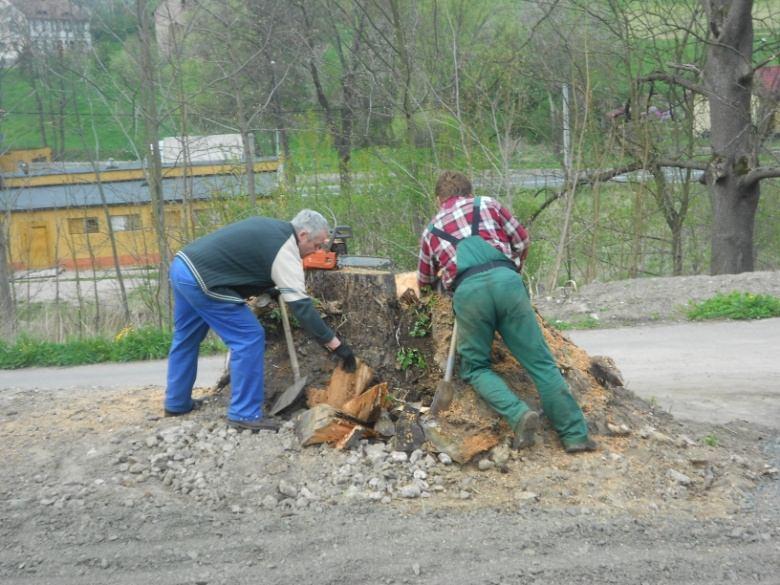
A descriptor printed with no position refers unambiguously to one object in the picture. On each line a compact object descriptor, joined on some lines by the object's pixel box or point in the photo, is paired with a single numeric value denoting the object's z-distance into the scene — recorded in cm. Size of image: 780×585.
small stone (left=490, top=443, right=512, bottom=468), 527
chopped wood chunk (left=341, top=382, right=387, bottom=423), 570
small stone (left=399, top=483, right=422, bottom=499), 505
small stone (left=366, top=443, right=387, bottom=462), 538
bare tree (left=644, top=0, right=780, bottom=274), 1546
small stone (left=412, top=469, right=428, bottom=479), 520
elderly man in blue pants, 575
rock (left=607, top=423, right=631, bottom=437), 564
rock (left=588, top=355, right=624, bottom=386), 620
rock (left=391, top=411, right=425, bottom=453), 546
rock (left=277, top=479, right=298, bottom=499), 507
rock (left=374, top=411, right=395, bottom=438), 566
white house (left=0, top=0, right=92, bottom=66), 1931
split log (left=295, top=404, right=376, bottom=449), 554
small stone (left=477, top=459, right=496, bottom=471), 528
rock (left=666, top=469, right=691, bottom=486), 512
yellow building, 1620
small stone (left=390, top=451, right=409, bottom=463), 536
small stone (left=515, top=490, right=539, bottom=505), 493
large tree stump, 619
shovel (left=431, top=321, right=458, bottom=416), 562
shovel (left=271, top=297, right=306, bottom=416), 603
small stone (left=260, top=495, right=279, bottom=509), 499
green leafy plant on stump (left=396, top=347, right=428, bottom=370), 614
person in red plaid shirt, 533
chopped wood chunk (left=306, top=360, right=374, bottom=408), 595
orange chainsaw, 630
